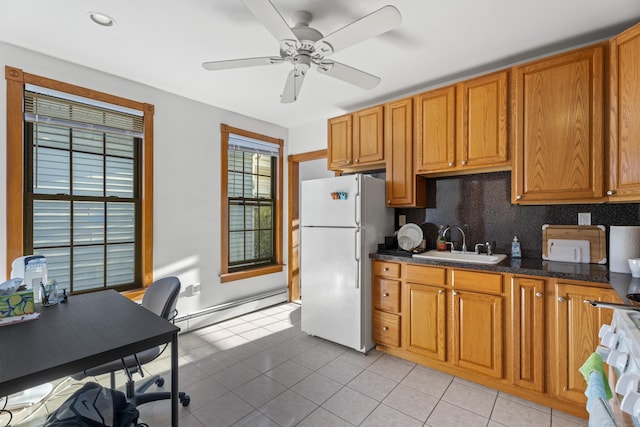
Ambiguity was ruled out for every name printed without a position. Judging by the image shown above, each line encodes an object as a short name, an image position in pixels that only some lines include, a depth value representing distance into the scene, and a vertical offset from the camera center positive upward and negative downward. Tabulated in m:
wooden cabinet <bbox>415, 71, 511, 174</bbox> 2.41 +0.75
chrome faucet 2.86 -0.23
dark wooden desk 1.06 -0.54
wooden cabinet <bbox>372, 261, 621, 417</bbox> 1.92 -0.84
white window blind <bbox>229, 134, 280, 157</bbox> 3.84 +0.92
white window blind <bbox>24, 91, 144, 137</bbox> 2.41 +0.86
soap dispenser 2.56 -0.30
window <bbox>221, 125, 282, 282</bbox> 3.76 +0.13
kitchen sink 2.40 -0.37
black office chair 1.71 -0.86
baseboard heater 3.31 -1.18
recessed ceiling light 1.95 +1.29
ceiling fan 1.52 +1.00
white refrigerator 2.83 -0.37
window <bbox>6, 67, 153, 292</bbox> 2.37 +0.27
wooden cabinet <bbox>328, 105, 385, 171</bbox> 3.12 +0.80
